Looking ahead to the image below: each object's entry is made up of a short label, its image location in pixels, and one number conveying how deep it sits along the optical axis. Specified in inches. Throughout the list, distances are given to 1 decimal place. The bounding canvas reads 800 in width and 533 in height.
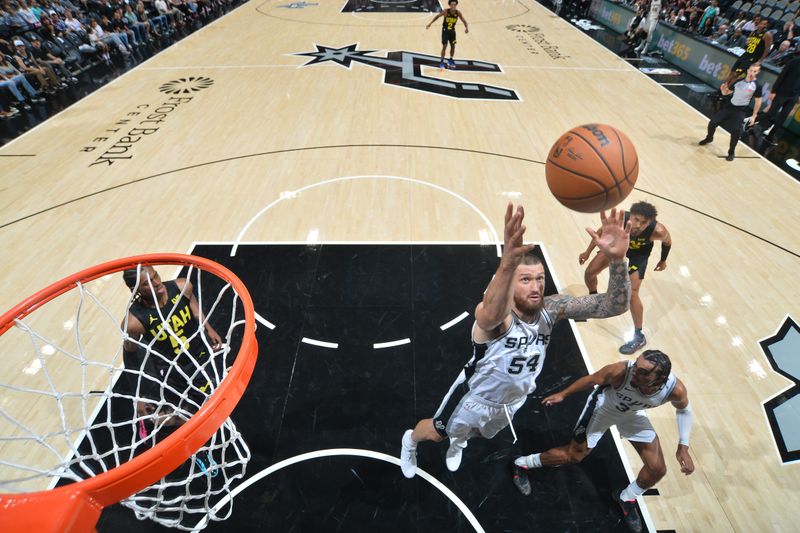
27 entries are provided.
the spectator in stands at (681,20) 500.1
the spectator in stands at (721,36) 445.1
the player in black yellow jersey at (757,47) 311.9
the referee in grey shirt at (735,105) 254.4
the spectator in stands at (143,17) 512.7
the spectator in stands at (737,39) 423.8
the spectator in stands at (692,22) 496.5
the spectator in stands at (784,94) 287.9
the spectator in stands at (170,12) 540.7
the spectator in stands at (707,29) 470.3
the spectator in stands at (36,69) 363.9
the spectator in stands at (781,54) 379.9
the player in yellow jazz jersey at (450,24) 389.7
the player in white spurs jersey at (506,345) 90.9
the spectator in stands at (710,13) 465.7
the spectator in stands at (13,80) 345.7
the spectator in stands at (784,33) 392.9
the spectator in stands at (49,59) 382.9
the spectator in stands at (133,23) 494.3
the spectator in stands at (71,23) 430.0
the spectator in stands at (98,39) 439.2
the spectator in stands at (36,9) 418.3
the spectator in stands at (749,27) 423.2
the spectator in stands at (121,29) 475.2
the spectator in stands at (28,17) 402.9
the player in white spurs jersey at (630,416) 101.1
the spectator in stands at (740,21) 442.2
